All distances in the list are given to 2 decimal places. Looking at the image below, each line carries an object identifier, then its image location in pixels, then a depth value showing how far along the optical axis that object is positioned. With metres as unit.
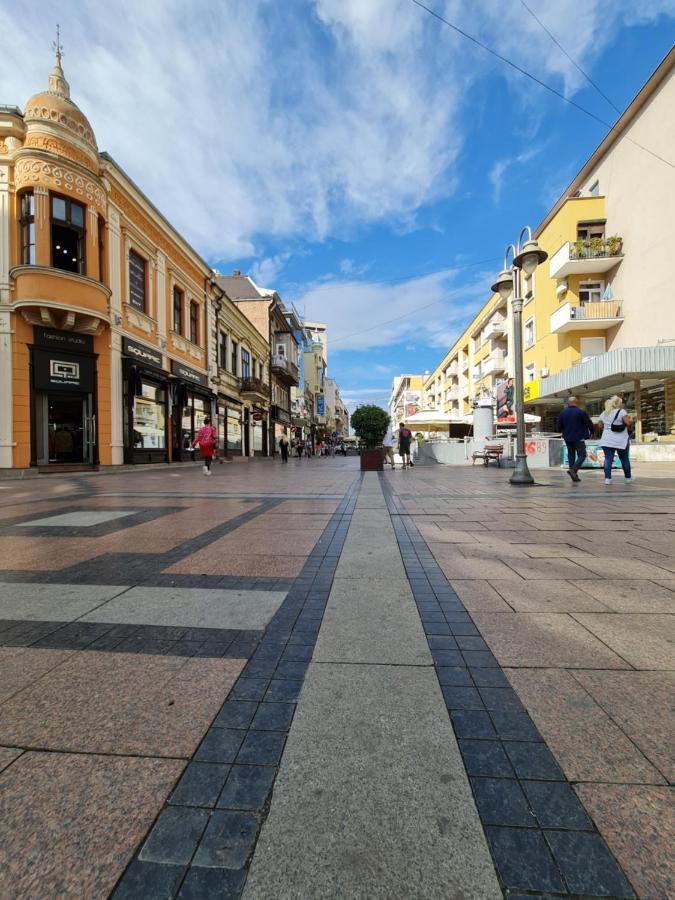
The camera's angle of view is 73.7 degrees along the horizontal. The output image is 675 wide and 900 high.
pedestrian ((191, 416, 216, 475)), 13.77
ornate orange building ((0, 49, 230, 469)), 13.38
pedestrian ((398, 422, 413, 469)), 18.19
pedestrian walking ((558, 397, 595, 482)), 9.84
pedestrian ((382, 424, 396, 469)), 23.36
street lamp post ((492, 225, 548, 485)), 9.12
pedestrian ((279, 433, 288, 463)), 25.31
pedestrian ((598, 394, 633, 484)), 9.47
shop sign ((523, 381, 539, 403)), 27.83
